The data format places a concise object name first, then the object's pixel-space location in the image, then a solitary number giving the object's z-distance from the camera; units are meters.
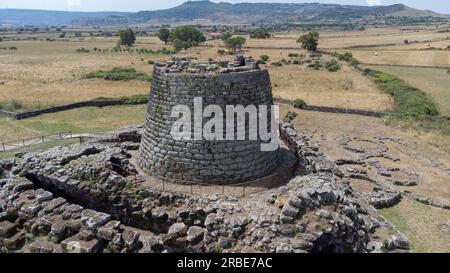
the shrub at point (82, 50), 103.98
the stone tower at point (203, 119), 14.08
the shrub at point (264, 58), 76.00
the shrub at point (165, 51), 92.81
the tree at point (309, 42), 91.94
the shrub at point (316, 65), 65.72
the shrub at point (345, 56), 77.72
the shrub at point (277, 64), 69.71
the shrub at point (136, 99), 38.62
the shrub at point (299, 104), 37.94
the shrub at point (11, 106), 35.42
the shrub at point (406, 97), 34.78
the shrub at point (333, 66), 63.38
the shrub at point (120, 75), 55.19
